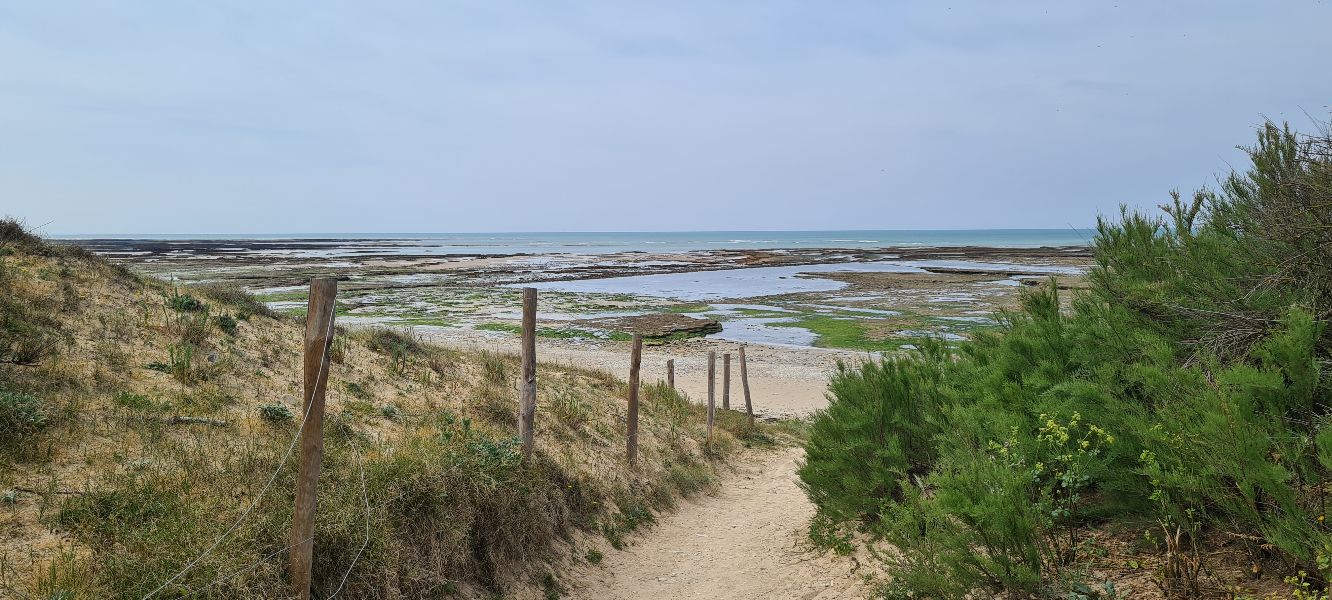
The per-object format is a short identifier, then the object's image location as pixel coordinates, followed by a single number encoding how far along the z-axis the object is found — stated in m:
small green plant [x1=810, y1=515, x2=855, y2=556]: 7.87
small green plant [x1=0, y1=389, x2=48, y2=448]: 5.93
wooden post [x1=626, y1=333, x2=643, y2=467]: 11.57
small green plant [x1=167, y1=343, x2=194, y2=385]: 8.55
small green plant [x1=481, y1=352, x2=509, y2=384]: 12.98
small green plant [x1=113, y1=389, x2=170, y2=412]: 7.29
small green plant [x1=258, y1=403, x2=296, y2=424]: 8.02
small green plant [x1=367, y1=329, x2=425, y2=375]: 11.99
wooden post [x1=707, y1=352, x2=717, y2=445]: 14.62
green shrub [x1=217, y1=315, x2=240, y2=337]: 10.84
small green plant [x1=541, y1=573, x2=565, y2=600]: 7.70
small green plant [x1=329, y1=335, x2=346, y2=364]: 11.18
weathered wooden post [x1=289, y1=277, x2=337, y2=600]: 4.88
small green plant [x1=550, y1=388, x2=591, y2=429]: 11.88
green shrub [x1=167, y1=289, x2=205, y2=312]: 11.31
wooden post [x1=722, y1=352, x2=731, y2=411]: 18.11
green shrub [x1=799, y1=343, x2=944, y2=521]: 7.68
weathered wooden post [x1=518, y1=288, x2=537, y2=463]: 8.81
